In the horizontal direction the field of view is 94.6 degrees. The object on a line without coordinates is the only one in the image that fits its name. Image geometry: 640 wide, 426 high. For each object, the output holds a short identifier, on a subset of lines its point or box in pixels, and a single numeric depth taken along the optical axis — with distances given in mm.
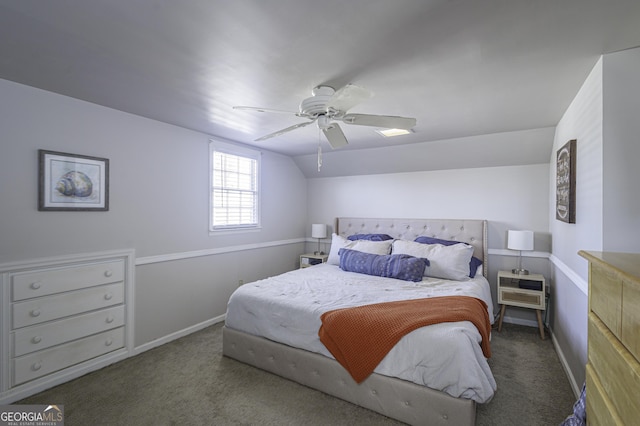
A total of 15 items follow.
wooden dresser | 878
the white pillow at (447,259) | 3426
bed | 1866
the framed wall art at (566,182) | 2377
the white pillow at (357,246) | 4031
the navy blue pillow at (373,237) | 4449
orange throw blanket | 2070
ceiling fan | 2049
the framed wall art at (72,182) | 2465
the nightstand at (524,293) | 3340
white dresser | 2275
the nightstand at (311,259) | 4891
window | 3924
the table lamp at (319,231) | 5082
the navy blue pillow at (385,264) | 3389
